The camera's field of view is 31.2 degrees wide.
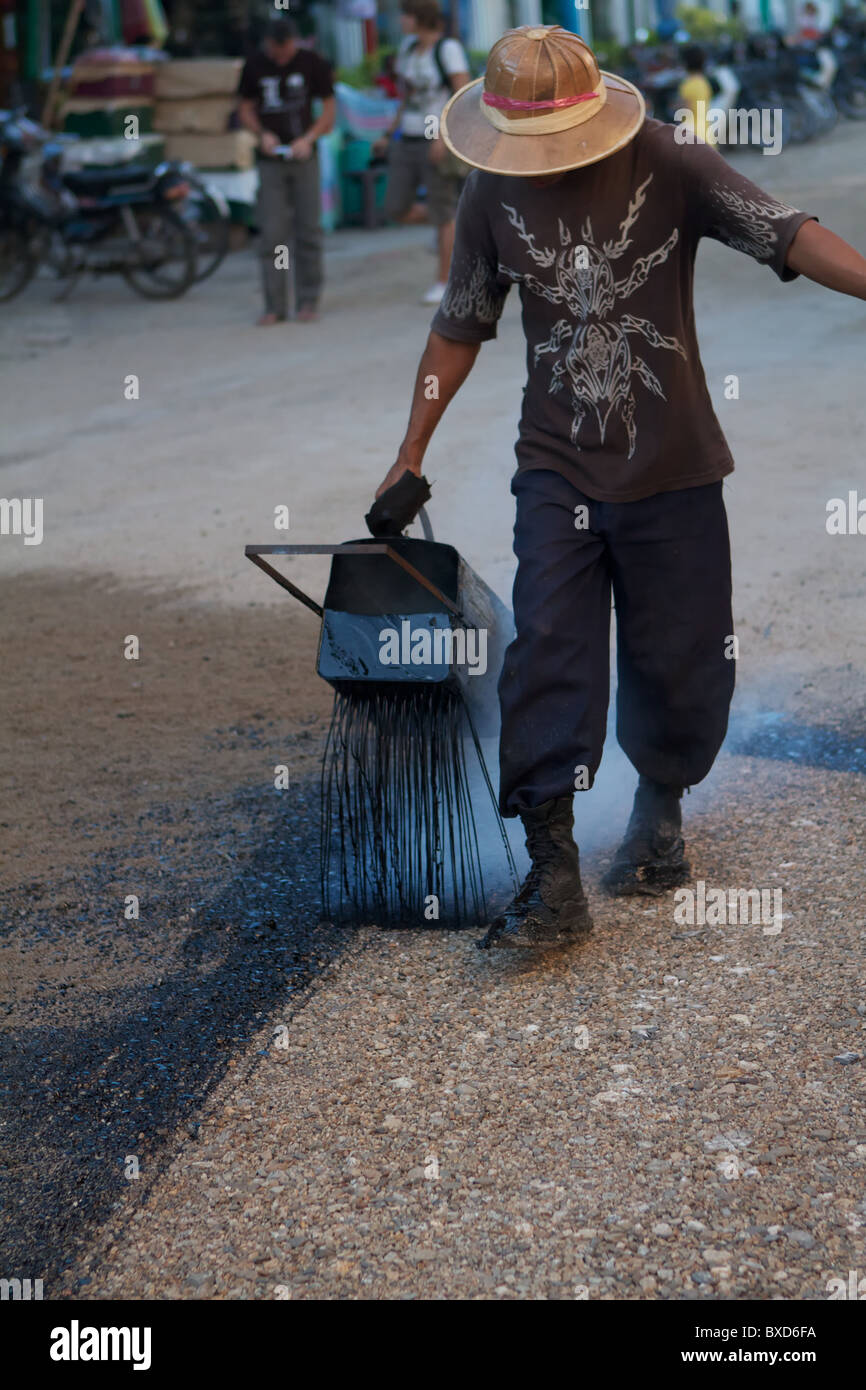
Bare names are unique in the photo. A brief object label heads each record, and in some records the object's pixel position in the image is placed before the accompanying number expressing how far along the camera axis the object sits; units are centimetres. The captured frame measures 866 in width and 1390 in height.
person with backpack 1026
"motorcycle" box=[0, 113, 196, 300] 1248
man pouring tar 310
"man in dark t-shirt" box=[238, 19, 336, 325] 1067
